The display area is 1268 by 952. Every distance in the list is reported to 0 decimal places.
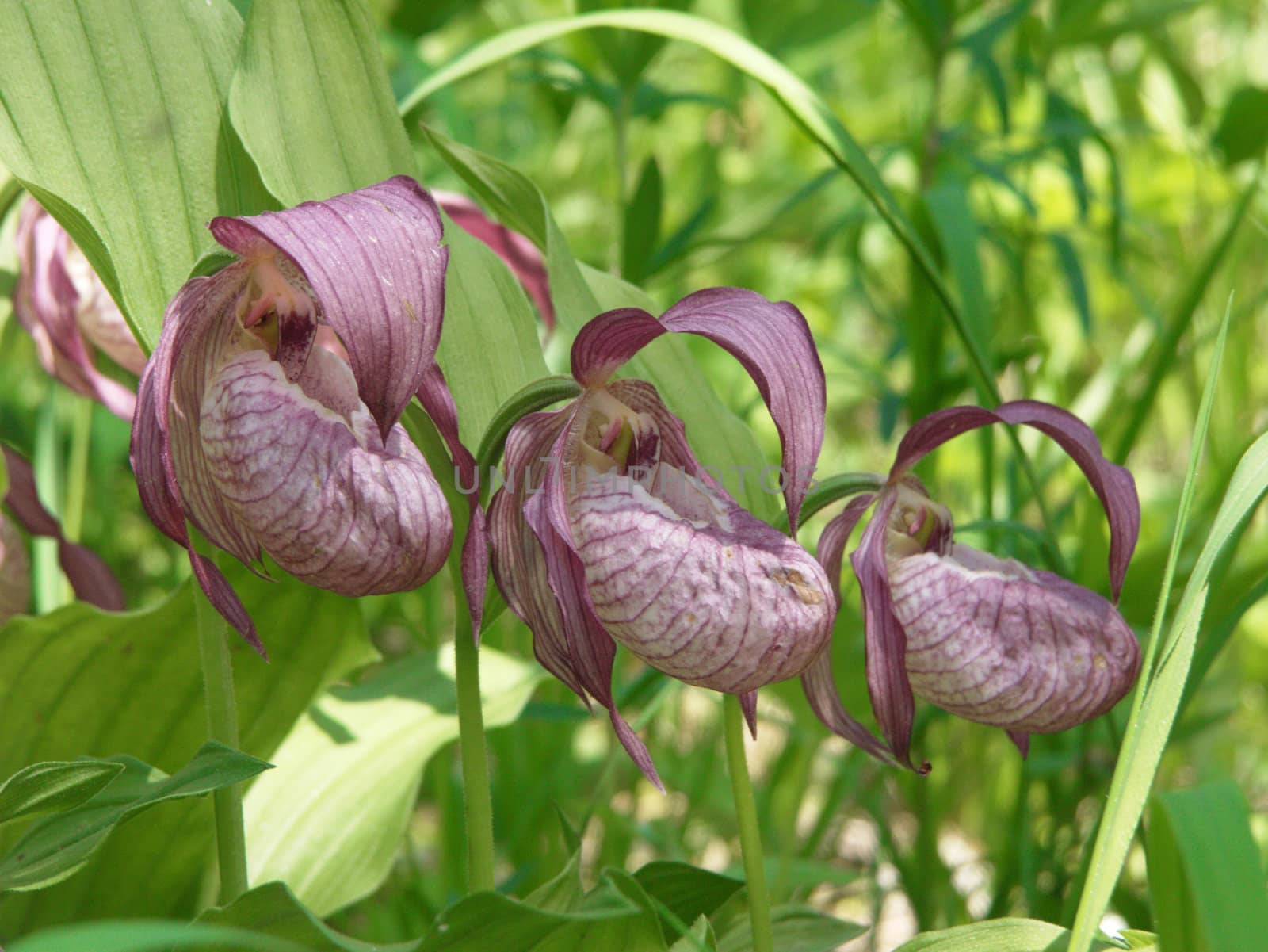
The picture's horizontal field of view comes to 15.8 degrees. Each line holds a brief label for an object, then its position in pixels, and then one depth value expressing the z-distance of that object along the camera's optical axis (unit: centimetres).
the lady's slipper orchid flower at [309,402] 67
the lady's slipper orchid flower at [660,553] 68
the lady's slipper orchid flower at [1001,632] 71
